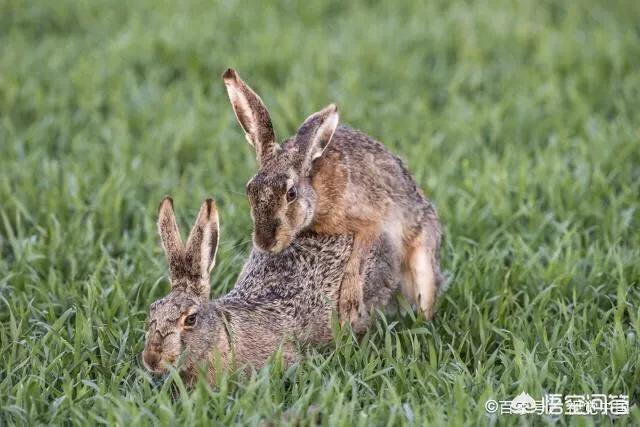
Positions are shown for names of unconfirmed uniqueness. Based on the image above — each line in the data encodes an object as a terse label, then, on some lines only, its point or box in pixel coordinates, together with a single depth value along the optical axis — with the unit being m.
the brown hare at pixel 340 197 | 9.32
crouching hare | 8.61
